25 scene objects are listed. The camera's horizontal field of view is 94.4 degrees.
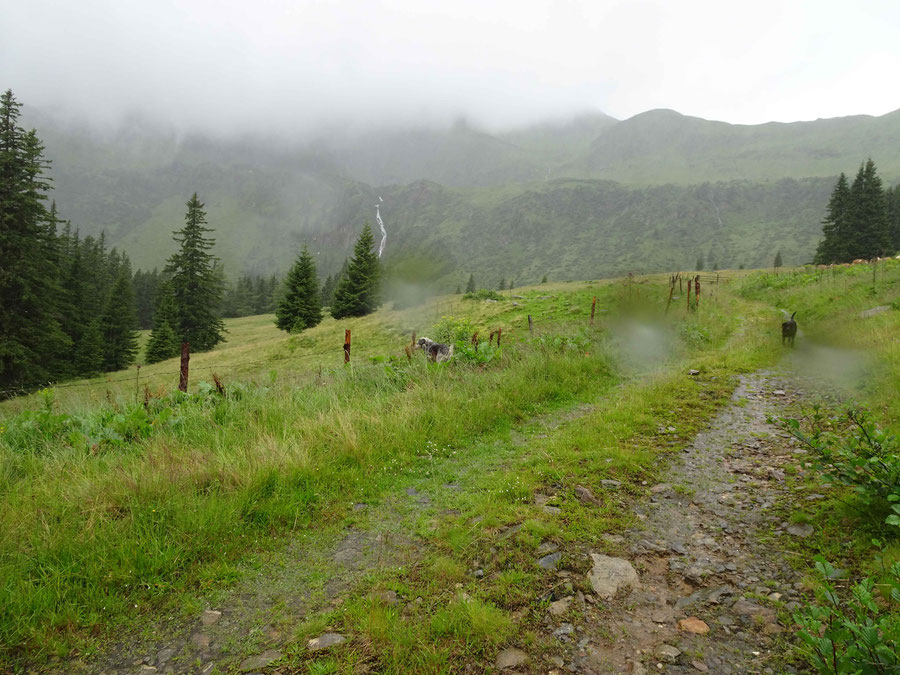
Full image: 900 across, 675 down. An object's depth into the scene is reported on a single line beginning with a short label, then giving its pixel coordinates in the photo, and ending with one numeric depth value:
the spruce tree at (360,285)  39.69
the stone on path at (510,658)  2.67
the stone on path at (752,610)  2.95
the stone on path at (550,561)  3.56
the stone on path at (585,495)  4.66
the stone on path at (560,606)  3.09
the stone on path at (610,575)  3.32
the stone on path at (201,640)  2.99
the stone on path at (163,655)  2.87
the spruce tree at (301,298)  43.44
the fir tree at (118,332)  45.40
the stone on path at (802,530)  3.83
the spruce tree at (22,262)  26.77
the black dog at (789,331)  14.16
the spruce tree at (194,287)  44.81
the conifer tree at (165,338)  41.72
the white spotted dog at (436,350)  11.18
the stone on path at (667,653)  2.67
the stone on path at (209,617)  3.20
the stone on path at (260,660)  2.77
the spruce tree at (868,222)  45.51
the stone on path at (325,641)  2.89
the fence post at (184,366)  8.77
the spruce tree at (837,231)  47.16
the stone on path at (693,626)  2.88
